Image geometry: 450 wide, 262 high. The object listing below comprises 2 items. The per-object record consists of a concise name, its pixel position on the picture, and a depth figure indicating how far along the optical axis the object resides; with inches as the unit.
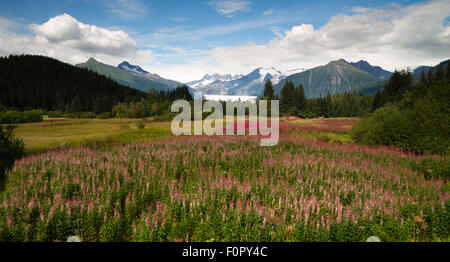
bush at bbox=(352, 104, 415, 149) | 694.5
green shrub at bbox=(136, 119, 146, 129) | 1504.7
